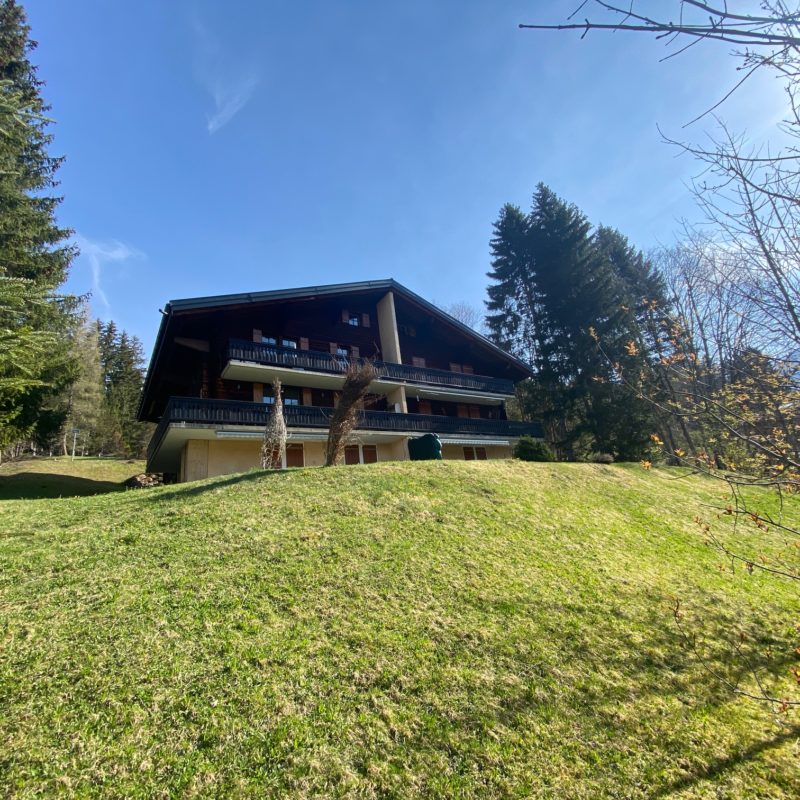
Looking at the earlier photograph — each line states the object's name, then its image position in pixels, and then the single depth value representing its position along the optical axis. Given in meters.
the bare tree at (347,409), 14.41
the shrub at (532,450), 20.62
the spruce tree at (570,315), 27.44
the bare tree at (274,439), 15.32
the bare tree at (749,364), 1.97
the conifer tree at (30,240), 16.27
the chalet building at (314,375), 18.16
